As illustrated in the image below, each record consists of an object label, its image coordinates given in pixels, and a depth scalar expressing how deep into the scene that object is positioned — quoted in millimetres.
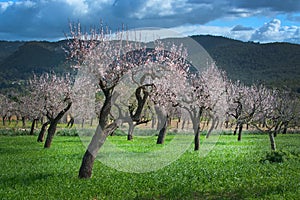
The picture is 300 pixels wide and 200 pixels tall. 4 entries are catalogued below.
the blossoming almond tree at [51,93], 38812
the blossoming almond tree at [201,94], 36469
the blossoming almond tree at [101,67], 20000
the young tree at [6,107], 103312
